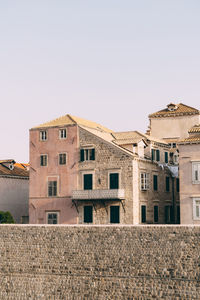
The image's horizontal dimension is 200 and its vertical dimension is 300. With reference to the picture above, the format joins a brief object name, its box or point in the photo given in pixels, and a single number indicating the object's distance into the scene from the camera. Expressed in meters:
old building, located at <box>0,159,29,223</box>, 53.09
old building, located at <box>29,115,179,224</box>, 45.90
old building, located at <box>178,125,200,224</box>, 41.34
